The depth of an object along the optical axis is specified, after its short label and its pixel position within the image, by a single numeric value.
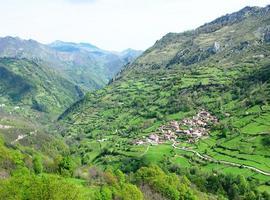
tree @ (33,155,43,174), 154.75
